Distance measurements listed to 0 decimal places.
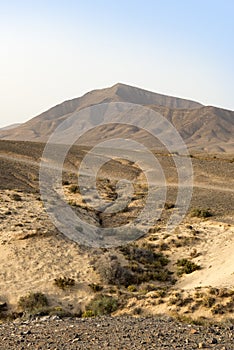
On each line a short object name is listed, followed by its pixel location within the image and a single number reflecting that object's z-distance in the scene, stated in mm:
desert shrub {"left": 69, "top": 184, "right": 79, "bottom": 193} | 33172
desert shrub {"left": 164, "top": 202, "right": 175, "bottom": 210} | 29703
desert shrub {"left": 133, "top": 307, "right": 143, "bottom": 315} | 14094
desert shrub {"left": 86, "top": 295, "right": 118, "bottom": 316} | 14222
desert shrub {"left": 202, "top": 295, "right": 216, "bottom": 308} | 13804
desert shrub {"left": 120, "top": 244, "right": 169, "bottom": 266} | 19931
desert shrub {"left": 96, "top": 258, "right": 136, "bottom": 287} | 17453
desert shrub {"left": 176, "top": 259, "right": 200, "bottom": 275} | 18912
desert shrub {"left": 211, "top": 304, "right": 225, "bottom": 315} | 13375
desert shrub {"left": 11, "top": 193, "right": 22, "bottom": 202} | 27781
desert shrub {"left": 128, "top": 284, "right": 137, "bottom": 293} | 16797
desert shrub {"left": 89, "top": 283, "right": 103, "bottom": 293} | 16547
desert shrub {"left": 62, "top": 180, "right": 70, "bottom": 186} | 35541
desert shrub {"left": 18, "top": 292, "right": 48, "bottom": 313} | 14862
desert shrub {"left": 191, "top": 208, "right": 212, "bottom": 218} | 27298
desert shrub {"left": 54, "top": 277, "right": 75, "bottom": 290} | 16672
